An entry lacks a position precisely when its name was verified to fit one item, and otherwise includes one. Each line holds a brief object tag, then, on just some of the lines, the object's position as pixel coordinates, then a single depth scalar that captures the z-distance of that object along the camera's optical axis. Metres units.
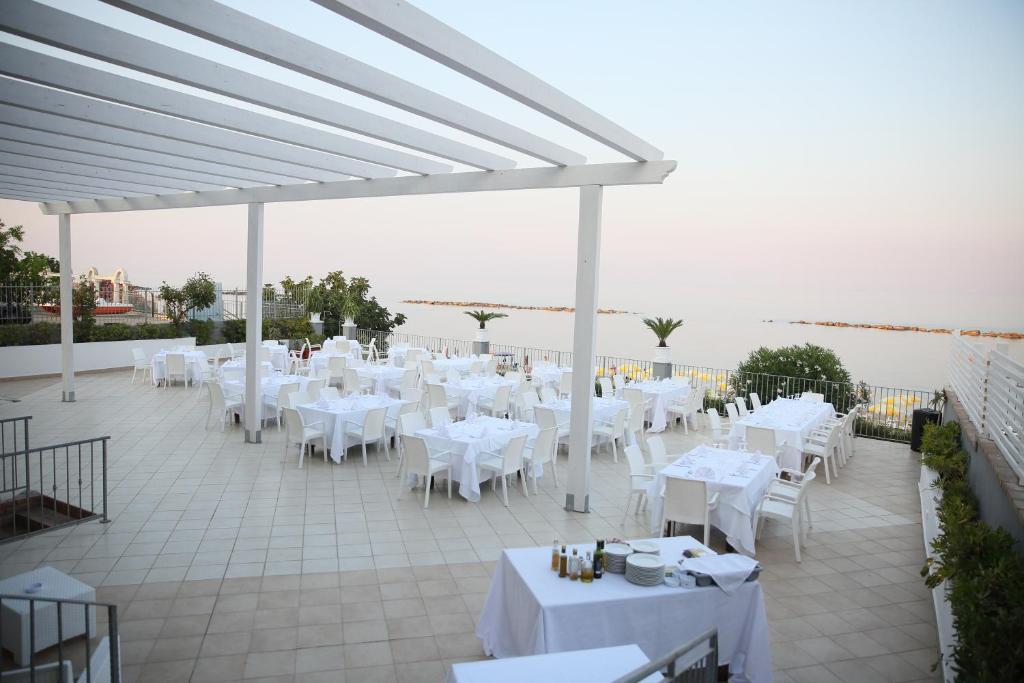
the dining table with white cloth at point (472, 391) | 11.79
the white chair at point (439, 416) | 8.90
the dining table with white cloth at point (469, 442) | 7.56
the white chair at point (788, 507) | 6.14
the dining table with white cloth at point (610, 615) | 3.56
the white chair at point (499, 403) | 11.27
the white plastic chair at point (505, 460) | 7.52
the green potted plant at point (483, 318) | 17.64
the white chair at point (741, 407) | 10.60
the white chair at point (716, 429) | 9.53
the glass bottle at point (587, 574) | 3.83
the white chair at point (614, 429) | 9.96
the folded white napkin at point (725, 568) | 3.91
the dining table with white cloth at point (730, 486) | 6.06
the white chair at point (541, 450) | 7.97
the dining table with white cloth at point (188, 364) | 14.86
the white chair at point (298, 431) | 8.84
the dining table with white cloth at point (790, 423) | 8.94
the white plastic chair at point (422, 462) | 7.34
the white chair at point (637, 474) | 6.90
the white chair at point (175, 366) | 14.59
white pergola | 3.69
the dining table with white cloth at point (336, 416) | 9.12
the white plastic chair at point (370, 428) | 9.02
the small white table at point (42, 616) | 4.21
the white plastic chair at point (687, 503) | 5.98
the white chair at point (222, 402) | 10.53
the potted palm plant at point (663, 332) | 14.27
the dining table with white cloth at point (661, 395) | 11.89
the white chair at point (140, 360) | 15.62
